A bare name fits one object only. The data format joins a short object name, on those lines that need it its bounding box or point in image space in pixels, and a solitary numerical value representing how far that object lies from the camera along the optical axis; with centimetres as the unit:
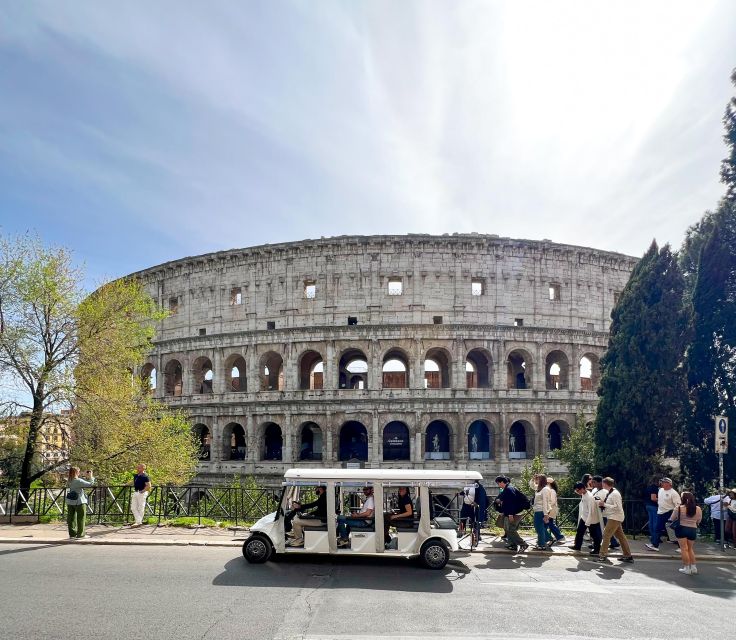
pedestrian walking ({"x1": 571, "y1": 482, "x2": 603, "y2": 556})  1153
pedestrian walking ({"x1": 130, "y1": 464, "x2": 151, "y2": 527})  1378
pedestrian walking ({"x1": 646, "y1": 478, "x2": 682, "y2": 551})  1197
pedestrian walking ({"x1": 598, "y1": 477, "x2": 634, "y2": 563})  1091
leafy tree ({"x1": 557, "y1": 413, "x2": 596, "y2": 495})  2031
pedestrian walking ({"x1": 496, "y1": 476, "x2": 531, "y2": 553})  1131
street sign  1268
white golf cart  977
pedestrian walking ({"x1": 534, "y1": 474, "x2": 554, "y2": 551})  1160
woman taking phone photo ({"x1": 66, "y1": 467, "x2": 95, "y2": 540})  1212
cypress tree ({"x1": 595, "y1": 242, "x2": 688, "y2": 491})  1839
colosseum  3089
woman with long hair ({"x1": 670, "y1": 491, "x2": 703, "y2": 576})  999
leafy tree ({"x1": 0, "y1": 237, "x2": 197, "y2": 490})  1731
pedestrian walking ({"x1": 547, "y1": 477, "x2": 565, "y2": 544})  1182
